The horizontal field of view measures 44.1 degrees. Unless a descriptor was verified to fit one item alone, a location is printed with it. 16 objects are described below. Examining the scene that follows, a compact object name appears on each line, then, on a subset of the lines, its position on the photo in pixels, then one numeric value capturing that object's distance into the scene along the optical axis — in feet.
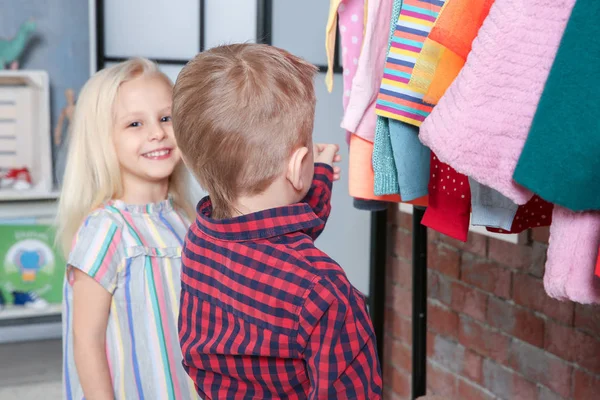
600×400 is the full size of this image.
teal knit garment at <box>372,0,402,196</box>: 3.79
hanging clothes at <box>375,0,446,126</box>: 3.55
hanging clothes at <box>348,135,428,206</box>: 4.15
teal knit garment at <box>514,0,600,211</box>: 2.35
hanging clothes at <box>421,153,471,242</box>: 3.54
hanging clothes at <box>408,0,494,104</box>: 2.97
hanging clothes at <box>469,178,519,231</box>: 3.26
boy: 2.91
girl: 4.22
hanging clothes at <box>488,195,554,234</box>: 3.40
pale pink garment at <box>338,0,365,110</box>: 4.26
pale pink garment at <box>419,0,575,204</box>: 2.60
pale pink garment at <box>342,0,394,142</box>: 4.02
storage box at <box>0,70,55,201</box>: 8.89
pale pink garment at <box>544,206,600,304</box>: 2.54
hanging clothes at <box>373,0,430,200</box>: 3.70
